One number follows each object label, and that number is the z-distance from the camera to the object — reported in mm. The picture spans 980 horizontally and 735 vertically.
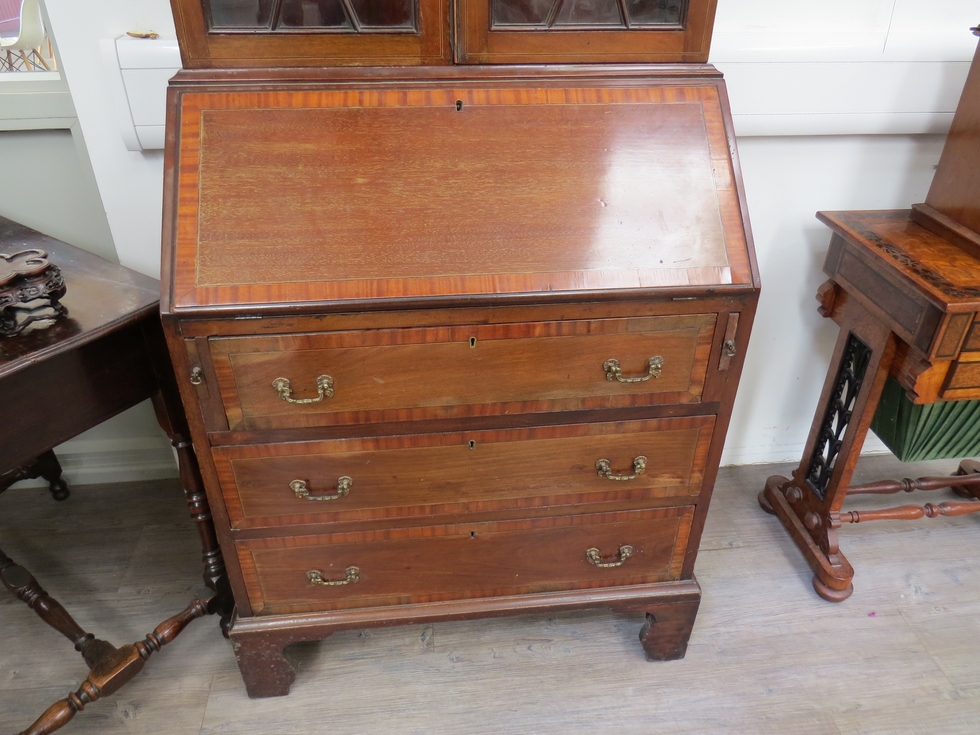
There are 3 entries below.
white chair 1613
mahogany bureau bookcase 1100
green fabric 1666
